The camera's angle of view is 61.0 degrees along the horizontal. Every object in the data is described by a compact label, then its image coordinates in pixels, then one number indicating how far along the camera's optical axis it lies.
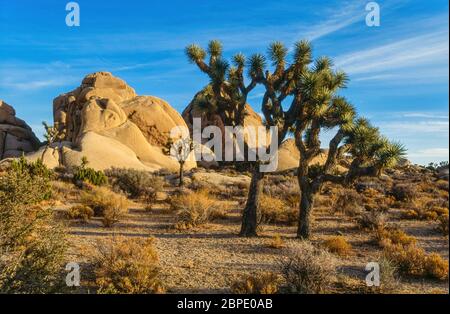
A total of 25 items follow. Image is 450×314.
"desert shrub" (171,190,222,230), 12.06
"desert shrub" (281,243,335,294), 6.22
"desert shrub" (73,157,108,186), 22.19
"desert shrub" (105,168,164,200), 19.19
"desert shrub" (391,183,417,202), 17.98
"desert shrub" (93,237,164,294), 6.18
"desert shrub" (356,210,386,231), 11.58
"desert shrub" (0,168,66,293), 5.77
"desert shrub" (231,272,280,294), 5.98
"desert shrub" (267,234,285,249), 9.53
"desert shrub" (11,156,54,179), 20.00
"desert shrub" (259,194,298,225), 12.79
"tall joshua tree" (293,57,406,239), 9.58
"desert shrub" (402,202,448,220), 13.59
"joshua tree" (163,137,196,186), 26.04
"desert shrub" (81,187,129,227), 12.13
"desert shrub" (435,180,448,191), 20.37
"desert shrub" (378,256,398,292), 6.36
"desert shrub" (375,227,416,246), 9.70
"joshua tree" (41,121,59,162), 30.44
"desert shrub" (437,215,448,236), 11.45
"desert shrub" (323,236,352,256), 9.04
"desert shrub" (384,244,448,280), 7.41
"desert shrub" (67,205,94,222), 12.81
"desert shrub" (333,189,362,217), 14.03
